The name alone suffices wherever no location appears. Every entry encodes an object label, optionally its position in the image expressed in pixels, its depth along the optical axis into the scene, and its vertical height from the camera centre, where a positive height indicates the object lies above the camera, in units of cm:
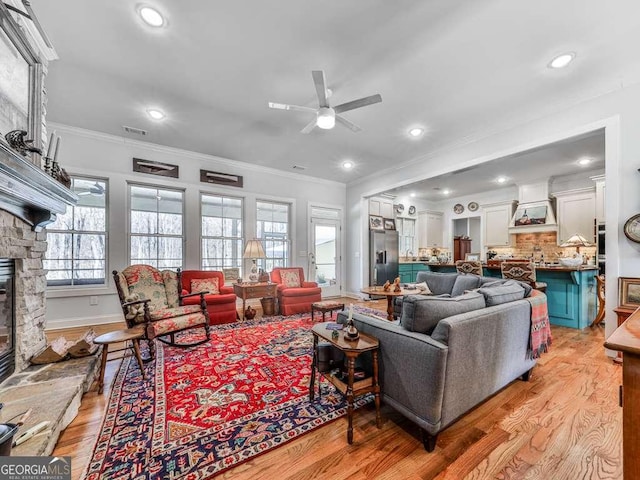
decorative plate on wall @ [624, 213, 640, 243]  264 +14
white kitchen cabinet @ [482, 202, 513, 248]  687 +52
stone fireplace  182 +8
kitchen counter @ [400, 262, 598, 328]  381 -76
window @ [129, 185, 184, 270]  454 +29
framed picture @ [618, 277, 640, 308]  265 -49
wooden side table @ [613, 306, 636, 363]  258 -69
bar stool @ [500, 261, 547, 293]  375 -44
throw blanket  222 -73
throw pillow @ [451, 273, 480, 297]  373 -58
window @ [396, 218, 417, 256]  786 +27
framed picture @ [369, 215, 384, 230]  665 +51
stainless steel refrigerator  639 -33
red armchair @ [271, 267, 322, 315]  468 -86
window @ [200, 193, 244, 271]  515 +22
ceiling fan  252 +138
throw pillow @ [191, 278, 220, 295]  417 -67
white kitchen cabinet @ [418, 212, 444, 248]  820 +41
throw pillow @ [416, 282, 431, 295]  410 -71
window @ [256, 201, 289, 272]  575 +24
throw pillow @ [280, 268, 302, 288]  511 -67
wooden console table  85 -53
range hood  597 +73
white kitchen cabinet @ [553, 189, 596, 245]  544 +62
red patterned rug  146 -119
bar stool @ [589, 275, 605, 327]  389 -87
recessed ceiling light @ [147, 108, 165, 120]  342 +170
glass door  634 -31
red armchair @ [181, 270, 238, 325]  404 -83
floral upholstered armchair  285 -73
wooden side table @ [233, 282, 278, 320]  435 -78
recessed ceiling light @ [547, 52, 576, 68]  240 +168
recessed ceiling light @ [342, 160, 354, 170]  529 +159
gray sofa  151 -68
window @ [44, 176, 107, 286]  401 +5
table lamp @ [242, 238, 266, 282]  467 -16
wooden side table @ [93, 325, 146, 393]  222 -83
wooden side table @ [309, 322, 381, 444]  161 -83
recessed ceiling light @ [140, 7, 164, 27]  199 +173
